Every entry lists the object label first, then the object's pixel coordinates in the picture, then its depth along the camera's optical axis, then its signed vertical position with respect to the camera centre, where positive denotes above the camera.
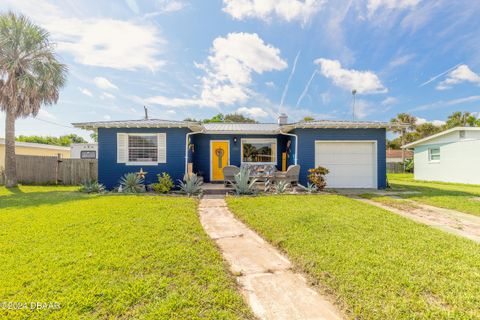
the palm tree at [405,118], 29.93 +6.12
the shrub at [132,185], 8.85 -0.95
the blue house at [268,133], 9.62 +0.66
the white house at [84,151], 16.88 +0.91
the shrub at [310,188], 8.90 -1.12
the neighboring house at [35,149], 14.76 +1.12
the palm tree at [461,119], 27.41 +5.61
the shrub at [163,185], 8.75 -0.94
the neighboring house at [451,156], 13.13 +0.34
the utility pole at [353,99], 14.87 +4.47
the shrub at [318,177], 9.35 -0.67
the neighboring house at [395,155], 32.81 +1.04
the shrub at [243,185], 8.40 -0.90
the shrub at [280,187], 8.70 -1.04
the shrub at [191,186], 8.44 -0.95
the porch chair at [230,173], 9.15 -0.48
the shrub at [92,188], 8.86 -1.08
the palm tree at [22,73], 10.24 +4.44
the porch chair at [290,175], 9.27 -0.58
